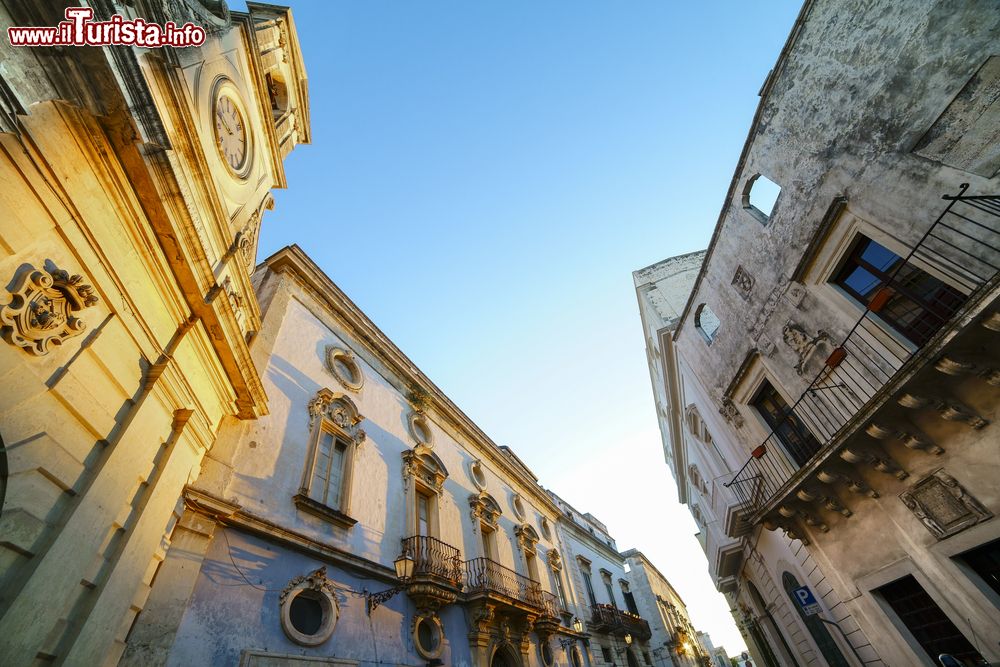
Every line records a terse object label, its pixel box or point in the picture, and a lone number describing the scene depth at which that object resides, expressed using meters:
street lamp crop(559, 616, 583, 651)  14.87
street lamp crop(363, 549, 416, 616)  7.93
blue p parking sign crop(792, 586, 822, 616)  8.34
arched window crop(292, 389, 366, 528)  8.02
